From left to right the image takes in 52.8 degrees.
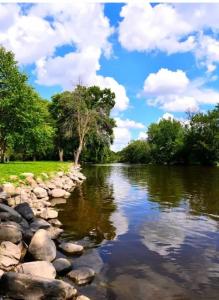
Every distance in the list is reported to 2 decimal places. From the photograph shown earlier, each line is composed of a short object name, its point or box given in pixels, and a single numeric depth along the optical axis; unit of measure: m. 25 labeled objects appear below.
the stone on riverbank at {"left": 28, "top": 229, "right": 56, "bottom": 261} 6.82
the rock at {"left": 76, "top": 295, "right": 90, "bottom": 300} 5.28
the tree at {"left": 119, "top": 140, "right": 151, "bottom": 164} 89.31
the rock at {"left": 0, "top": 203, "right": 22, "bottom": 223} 8.49
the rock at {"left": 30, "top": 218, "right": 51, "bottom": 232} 8.58
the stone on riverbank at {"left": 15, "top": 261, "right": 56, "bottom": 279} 5.96
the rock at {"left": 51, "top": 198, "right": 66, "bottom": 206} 13.63
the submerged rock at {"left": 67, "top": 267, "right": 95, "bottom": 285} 6.07
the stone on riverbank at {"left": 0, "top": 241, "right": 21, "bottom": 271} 6.25
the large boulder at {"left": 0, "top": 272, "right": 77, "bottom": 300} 5.28
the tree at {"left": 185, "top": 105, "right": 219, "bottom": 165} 59.63
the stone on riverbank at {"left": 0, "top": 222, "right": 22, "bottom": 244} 7.05
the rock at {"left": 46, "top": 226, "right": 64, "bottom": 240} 8.46
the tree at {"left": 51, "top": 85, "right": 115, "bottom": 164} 38.34
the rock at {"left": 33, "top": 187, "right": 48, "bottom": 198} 13.26
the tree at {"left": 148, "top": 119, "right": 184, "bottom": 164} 70.91
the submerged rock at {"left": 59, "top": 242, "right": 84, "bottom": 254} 7.58
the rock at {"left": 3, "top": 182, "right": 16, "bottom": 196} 11.30
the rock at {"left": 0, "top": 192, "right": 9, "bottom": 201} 10.36
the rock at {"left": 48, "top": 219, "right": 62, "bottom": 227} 9.85
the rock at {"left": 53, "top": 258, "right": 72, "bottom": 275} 6.40
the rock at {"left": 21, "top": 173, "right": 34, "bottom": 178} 15.06
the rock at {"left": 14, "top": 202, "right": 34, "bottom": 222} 9.41
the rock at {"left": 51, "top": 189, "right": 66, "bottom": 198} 15.10
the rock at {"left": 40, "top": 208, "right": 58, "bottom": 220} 10.62
